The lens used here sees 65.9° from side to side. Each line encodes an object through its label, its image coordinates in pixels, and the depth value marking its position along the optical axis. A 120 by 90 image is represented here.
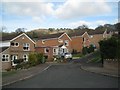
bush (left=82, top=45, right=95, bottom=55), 23.93
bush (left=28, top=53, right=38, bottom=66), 15.65
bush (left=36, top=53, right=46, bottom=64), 16.44
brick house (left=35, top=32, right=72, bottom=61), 22.23
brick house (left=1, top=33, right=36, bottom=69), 17.76
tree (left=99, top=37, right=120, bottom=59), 12.52
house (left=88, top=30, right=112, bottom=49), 29.47
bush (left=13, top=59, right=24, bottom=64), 17.77
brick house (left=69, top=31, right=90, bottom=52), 27.29
